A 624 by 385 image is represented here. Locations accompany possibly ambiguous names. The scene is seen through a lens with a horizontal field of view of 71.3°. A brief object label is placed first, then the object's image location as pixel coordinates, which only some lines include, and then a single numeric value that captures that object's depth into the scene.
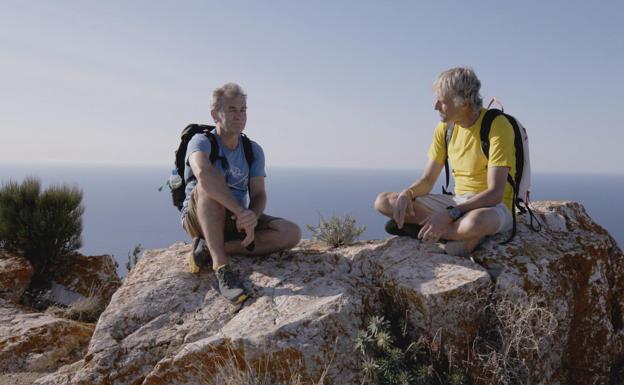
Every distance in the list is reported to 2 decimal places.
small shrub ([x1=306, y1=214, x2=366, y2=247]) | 5.66
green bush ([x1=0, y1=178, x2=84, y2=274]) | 7.86
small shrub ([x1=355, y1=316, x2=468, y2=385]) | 3.45
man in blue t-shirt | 4.33
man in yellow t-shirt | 4.33
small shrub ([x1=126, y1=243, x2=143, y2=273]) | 8.64
